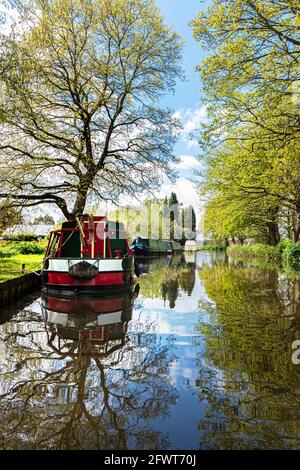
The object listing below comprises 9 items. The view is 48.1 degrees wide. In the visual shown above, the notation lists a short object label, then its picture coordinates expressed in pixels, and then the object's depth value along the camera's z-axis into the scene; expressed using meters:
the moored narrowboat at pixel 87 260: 11.03
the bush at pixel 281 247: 29.31
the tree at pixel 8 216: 12.78
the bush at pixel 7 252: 21.80
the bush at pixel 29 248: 26.46
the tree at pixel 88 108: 13.30
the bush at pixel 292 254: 24.12
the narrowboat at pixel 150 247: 37.59
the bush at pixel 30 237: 32.49
